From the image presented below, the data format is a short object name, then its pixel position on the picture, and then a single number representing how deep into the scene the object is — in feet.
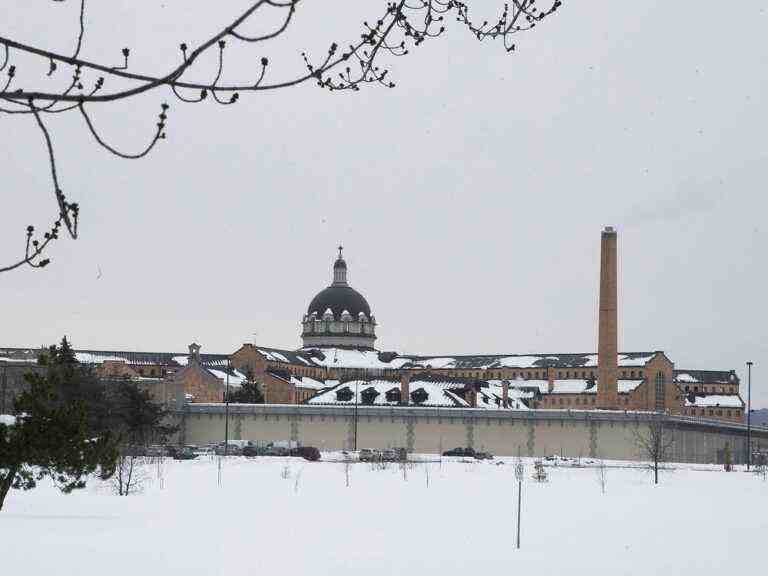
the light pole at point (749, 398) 266.75
